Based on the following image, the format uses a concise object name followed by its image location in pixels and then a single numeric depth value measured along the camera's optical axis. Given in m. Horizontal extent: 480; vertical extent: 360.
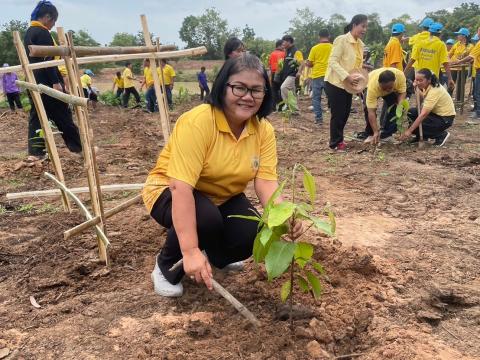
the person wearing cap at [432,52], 6.57
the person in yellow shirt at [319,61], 7.34
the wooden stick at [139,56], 3.00
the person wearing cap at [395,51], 6.83
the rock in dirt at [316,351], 1.76
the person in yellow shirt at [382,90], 5.24
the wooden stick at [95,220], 2.23
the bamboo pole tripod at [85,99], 2.27
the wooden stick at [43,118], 3.08
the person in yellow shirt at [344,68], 5.07
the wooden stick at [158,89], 3.18
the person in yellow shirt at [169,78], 11.19
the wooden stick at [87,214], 2.36
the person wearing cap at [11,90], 11.29
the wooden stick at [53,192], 3.32
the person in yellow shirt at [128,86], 11.95
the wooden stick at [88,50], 2.27
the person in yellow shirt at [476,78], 7.41
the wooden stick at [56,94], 2.13
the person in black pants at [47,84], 4.52
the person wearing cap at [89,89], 12.06
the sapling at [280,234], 1.52
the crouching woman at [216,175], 1.88
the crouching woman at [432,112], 5.36
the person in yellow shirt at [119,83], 13.36
